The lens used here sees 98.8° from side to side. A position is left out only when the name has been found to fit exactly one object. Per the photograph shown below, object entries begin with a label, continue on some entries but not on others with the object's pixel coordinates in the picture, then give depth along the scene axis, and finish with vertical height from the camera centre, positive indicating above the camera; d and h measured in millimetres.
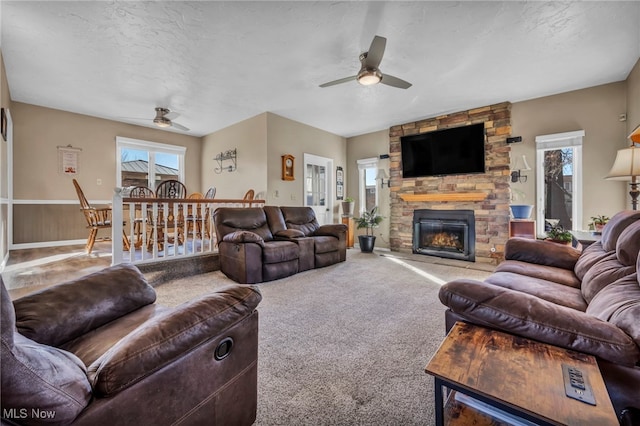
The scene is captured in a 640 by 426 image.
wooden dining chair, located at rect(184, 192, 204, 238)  4529 -187
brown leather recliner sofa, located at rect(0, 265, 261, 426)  588 -432
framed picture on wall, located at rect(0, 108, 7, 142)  3243 +1071
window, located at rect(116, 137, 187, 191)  5844 +1105
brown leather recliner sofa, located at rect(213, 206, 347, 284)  3379 -451
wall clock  5398 +869
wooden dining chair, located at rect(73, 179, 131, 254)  4141 -132
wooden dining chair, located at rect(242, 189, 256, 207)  5152 +284
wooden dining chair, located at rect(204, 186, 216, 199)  5743 +366
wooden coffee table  699 -512
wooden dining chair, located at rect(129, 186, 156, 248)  4652 +288
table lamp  2537 +399
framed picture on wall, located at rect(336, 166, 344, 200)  6660 +650
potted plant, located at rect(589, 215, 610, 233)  2920 -160
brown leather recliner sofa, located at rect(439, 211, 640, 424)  885 -418
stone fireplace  4598 +385
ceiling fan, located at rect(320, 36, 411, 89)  2586 +1483
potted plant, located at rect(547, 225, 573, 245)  3049 -310
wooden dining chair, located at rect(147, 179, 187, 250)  4145 -71
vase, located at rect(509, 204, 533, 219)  4133 -29
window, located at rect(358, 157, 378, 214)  6492 +617
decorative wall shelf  5926 +1139
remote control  738 -507
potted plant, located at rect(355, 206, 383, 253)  5660 -332
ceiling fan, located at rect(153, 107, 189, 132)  4684 +1560
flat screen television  4816 +1075
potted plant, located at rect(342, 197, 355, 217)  6160 +57
